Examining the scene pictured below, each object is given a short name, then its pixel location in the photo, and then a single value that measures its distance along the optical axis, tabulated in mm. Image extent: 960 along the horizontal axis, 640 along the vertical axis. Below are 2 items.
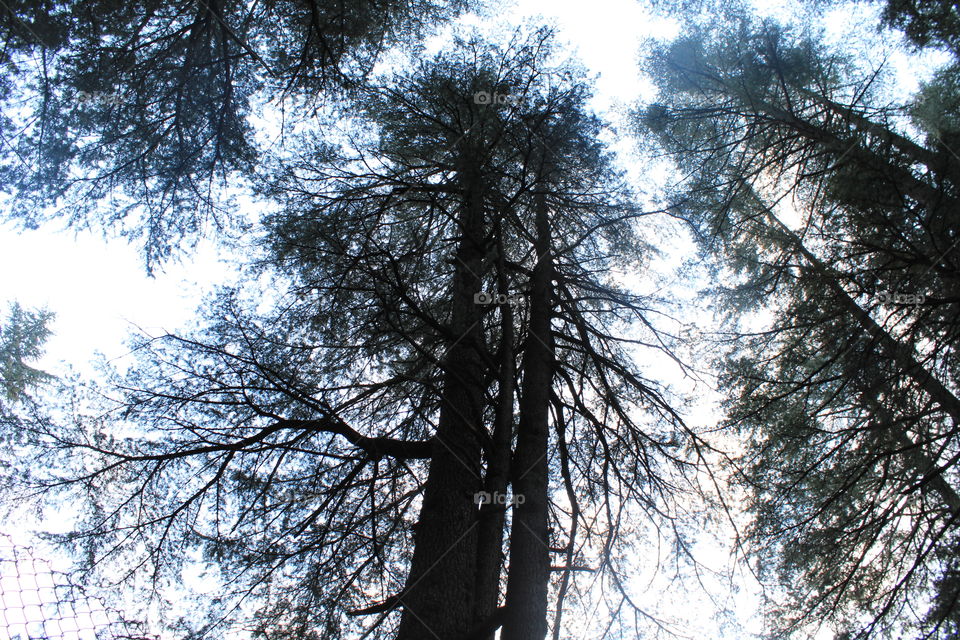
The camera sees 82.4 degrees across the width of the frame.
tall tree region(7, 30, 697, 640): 3600
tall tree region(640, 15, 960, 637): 4352
